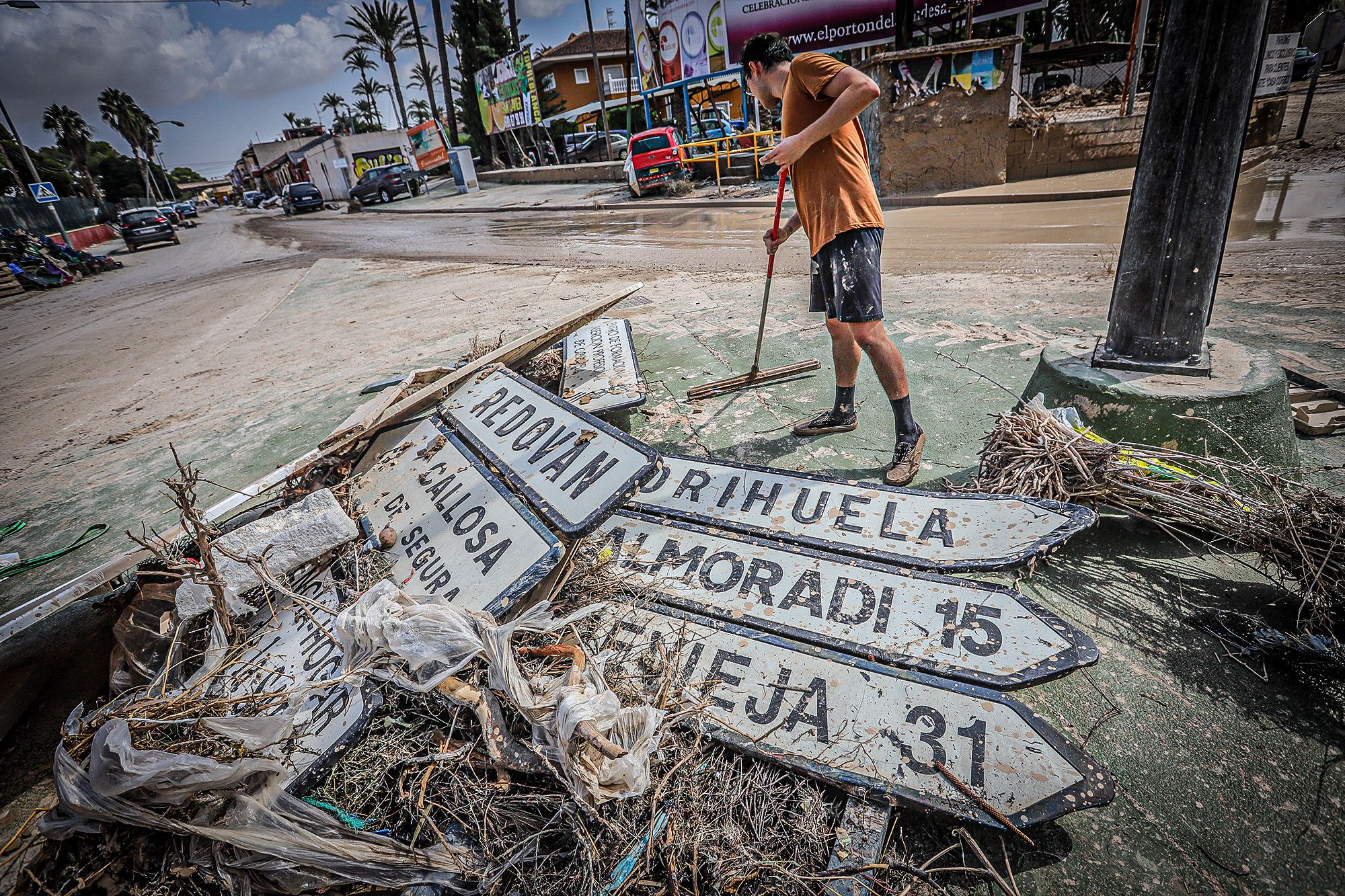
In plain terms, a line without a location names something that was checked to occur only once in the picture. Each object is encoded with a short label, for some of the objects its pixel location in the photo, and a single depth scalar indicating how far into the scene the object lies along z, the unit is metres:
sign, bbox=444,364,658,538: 2.18
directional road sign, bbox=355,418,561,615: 2.00
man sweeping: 2.58
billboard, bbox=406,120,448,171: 32.88
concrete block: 2.20
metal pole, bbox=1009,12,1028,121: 10.24
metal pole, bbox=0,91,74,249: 21.86
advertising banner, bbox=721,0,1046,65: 15.51
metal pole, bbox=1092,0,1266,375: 2.07
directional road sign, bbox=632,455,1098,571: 2.03
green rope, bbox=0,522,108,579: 3.07
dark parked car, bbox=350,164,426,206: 27.17
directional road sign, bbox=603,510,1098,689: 1.68
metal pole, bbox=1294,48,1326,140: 9.66
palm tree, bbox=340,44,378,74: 63.82
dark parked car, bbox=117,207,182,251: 24.39
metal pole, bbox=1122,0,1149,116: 11.32
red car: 16.25
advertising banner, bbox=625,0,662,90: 21.28
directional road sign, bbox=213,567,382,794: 1.62
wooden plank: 3.00
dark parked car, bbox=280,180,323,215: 31.08
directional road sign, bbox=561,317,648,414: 3.37
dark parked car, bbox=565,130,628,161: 29.48
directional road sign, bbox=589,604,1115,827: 1.39
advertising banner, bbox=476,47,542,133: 28.91
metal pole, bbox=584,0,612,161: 24.62
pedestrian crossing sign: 18.44
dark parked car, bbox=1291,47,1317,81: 20.78
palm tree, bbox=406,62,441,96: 43.16
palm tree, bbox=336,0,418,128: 46.28
